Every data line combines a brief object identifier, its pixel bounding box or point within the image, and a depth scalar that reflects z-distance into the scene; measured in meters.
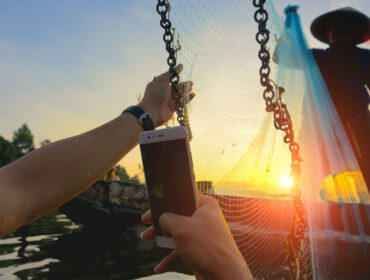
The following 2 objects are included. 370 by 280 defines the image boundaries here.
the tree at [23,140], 78.81
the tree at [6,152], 50.56
